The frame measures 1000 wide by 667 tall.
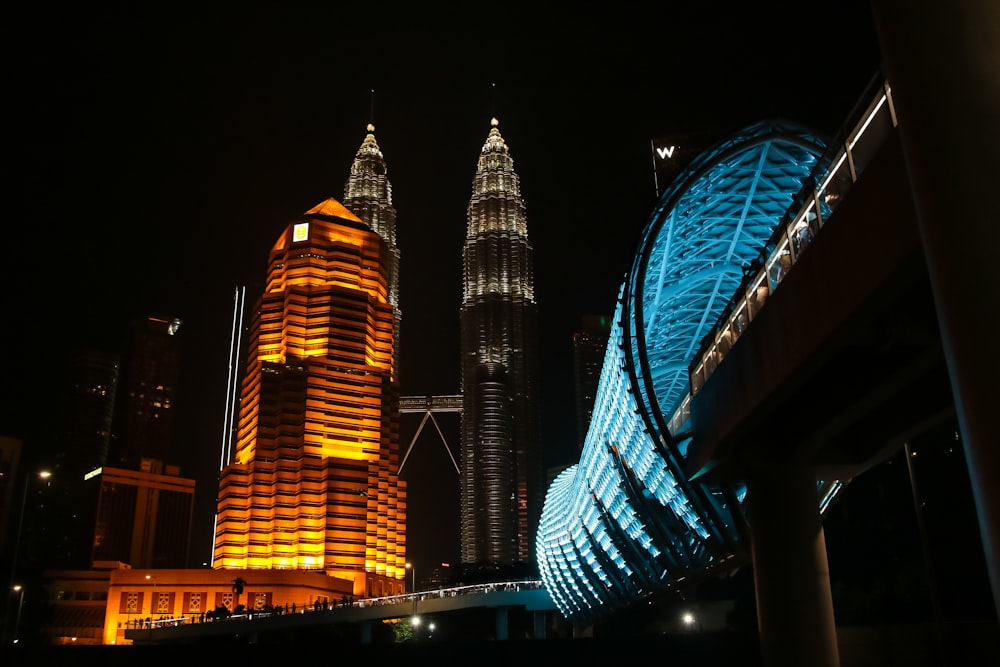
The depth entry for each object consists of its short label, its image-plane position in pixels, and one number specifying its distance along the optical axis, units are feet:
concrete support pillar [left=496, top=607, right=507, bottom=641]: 266.36
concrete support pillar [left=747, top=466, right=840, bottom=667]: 74.28
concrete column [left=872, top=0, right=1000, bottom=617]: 29.27
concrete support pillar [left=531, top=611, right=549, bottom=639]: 285.43
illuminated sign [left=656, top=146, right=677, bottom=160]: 243.19
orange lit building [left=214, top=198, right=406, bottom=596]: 498.28
